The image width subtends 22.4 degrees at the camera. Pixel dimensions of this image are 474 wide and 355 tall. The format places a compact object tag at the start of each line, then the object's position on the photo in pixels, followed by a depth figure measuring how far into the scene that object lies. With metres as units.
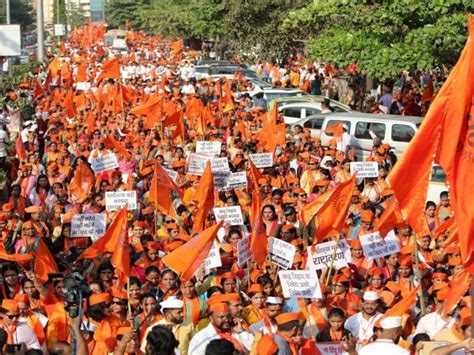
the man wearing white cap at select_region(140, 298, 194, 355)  8.38
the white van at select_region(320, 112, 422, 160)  20.98
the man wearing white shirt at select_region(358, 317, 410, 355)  7.03
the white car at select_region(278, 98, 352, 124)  25.69
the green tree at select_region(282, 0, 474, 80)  18.77
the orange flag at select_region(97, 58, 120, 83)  24.86
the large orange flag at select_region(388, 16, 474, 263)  6.39
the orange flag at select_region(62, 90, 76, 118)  23.11
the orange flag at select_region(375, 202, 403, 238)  10.95
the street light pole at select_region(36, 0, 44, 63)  41.44
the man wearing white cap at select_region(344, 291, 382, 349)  8.77
